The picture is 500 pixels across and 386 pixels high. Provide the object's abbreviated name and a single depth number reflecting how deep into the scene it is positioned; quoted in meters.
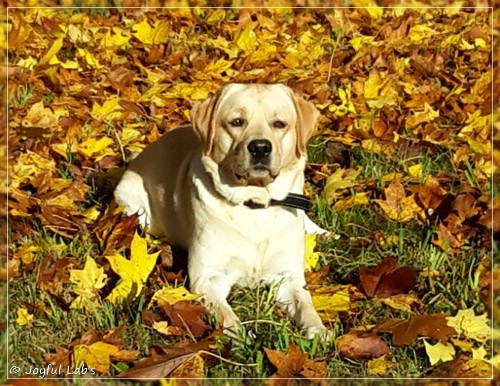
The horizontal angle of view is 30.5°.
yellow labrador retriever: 4.18
